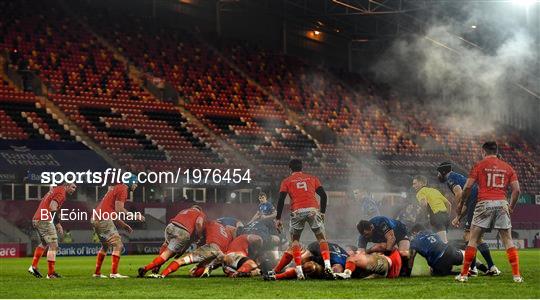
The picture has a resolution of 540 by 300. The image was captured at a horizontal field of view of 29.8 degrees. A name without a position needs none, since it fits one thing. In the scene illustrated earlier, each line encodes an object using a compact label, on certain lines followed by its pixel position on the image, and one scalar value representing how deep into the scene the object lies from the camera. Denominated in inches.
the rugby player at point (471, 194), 744.3
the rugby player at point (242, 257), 756.0
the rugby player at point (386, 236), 701.3
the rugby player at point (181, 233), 751.7
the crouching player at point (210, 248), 745.0
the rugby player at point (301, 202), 698.2
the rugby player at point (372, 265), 688.4
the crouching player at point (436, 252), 740.6
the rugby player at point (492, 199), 630.5
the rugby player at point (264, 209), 1044.4
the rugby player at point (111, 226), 795.4
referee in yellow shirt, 878.4
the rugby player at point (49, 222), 815.1
